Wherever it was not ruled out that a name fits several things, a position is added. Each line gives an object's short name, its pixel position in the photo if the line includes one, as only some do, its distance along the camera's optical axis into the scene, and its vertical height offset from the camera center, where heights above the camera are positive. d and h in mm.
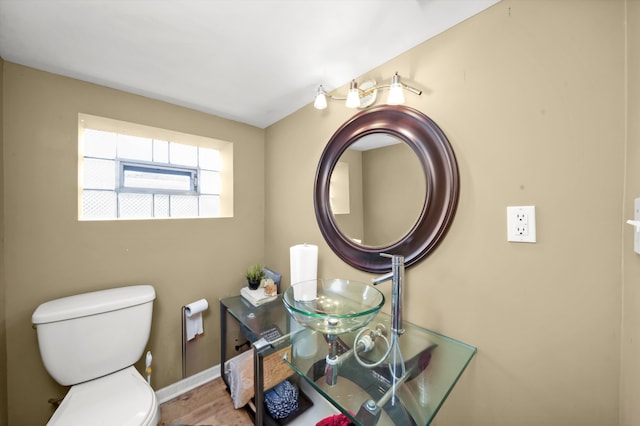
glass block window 1508 +278
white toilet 1060 -787
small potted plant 1821 -533
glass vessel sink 991 -493
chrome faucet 989 -339
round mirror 1011 +122
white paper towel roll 1432 -331
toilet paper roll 1656 -787
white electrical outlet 796 -45
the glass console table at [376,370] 716 -622
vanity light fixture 1038 +604
